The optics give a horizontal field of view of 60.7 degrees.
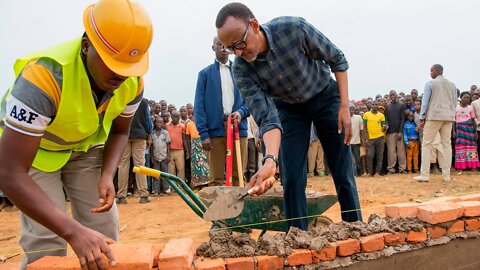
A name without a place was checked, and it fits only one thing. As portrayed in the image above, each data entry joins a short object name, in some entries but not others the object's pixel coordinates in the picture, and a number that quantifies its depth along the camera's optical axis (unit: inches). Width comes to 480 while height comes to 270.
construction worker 64.3
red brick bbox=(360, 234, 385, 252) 95.6
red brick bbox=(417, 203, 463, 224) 104.5
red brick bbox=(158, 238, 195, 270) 75.8
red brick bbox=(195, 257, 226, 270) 80.0
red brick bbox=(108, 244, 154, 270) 72.1
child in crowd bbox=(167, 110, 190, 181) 335.0
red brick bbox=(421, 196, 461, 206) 116.2
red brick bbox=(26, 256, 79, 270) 71.1
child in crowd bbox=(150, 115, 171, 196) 318.0
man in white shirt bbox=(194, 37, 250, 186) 195.9
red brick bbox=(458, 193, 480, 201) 121.5
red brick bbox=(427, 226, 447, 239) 104.7
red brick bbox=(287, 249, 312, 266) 87.4
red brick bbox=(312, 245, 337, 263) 89.7
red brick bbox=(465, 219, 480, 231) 109.4
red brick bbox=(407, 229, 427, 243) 101.5
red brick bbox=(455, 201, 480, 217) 109.2
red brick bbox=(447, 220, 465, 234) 107.6
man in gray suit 294.5
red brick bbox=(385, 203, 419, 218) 108.4
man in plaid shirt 103.9
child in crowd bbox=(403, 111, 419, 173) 382.3
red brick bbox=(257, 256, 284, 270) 84.4
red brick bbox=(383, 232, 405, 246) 98.9
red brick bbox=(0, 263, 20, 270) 73.9
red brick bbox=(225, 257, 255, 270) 82.3
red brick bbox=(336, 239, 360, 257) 92.9
